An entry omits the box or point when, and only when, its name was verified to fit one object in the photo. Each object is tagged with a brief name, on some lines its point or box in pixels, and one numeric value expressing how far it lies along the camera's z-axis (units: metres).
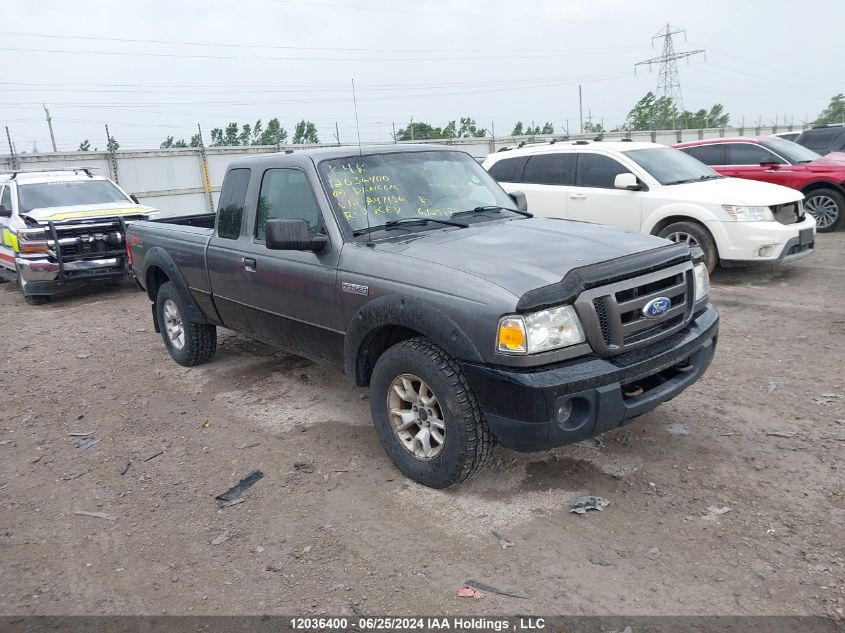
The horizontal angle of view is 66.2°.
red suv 10.78
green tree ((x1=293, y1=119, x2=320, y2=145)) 38.41
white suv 7.76
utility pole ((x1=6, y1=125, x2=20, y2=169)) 15.97
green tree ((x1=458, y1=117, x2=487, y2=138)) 41.33
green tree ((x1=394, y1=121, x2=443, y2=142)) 25.26
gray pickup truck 3.10
